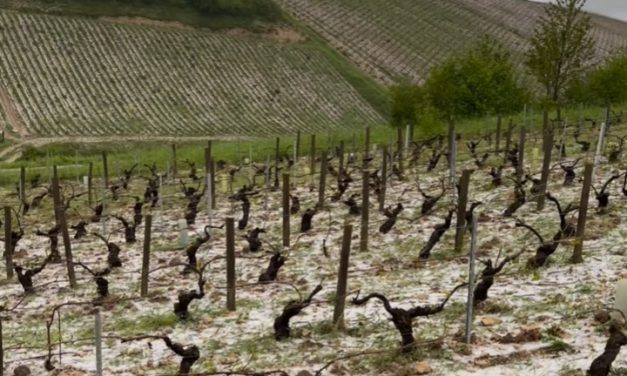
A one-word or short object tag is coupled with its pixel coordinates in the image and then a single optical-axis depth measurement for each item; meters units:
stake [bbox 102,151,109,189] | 17.28
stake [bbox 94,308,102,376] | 6.15
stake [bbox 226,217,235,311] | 8.41
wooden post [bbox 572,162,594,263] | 8.71
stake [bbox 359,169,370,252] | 10.91
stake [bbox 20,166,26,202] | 16.99
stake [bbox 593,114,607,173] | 14.04
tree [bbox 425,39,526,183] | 35.72
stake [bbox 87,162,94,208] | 16.36
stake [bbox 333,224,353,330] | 7.46
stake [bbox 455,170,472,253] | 9.95
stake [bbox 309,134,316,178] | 19.01
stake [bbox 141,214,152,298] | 9.34
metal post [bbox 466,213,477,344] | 6.71
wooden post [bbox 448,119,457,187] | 13.77
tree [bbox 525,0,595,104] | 37.88
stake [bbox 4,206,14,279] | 10.64
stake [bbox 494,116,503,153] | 20.21
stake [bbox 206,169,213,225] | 12.78
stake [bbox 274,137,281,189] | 17.36
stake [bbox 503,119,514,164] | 16.40
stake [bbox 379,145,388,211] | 13.29
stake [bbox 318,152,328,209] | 14.08
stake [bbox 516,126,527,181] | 13.89
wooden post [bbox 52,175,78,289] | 9.96
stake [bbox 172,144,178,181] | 19.84
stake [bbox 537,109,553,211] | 12.03
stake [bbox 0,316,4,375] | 6.68
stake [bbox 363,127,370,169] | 20.07
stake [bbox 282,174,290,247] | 11.33
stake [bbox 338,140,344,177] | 16.37
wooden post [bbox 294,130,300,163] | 23.42
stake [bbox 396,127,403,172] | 17.25
